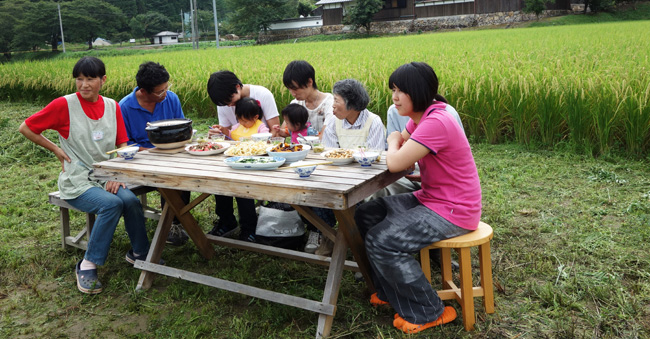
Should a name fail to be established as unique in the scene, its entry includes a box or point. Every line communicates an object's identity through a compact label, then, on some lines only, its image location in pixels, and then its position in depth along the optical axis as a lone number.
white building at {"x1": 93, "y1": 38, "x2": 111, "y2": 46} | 59.54
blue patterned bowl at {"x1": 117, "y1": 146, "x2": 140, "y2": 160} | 2.68
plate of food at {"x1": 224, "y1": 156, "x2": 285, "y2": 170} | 2.34
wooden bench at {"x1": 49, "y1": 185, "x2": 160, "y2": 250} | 3.24
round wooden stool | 2.21
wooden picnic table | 2.06
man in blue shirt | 3.23
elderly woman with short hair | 2.93
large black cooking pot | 2.83
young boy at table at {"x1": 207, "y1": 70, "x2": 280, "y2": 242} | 3.48
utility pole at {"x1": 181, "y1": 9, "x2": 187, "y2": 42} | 56.52
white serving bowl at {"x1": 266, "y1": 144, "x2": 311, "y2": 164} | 2.51
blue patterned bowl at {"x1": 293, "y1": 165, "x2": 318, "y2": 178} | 2.12
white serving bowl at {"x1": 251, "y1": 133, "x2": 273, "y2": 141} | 3.00
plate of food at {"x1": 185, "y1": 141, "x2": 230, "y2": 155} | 2.78
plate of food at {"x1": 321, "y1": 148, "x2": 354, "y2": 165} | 2.38
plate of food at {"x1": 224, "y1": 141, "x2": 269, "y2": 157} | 2.66
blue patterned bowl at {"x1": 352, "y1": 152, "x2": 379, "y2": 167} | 2.32
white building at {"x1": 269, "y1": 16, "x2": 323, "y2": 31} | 42.00
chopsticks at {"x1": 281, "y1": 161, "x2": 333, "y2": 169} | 2.18
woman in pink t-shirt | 2.19
